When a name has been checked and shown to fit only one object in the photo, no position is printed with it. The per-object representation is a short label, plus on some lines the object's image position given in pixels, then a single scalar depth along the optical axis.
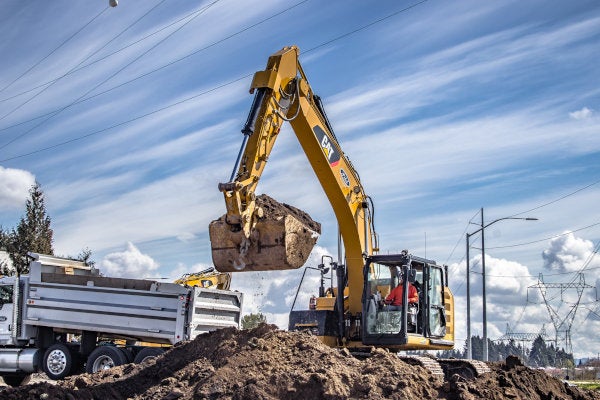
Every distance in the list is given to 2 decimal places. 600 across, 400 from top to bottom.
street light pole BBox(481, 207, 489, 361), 32.88
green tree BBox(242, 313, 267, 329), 39.66
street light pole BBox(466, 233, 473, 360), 32.91
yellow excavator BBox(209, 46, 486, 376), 11.59
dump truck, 17.27
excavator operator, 13.05
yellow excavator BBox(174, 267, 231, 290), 21.77
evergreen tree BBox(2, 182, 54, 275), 29.11
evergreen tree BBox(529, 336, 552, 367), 86.44
